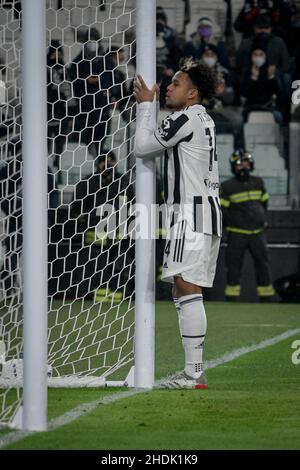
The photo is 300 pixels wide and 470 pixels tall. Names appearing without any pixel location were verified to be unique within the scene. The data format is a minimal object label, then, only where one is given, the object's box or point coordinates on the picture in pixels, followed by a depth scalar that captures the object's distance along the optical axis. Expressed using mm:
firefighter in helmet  15398
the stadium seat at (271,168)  16422
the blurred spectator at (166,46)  17350
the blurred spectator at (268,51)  17766
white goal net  7598
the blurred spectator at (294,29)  18344
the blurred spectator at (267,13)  18469
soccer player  6652
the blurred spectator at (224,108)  16750
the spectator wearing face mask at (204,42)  17906
